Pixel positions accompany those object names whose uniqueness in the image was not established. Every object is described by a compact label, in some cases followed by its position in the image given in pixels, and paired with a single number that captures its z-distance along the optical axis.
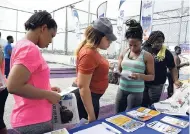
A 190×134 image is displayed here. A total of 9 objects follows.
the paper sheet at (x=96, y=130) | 0.92
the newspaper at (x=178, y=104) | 1.26
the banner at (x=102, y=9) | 5.89
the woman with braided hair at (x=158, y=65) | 1.87
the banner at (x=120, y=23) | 5.46
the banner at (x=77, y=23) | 7.49
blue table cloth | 0.93
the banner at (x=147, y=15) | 4.48
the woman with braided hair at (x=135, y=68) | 1.48
